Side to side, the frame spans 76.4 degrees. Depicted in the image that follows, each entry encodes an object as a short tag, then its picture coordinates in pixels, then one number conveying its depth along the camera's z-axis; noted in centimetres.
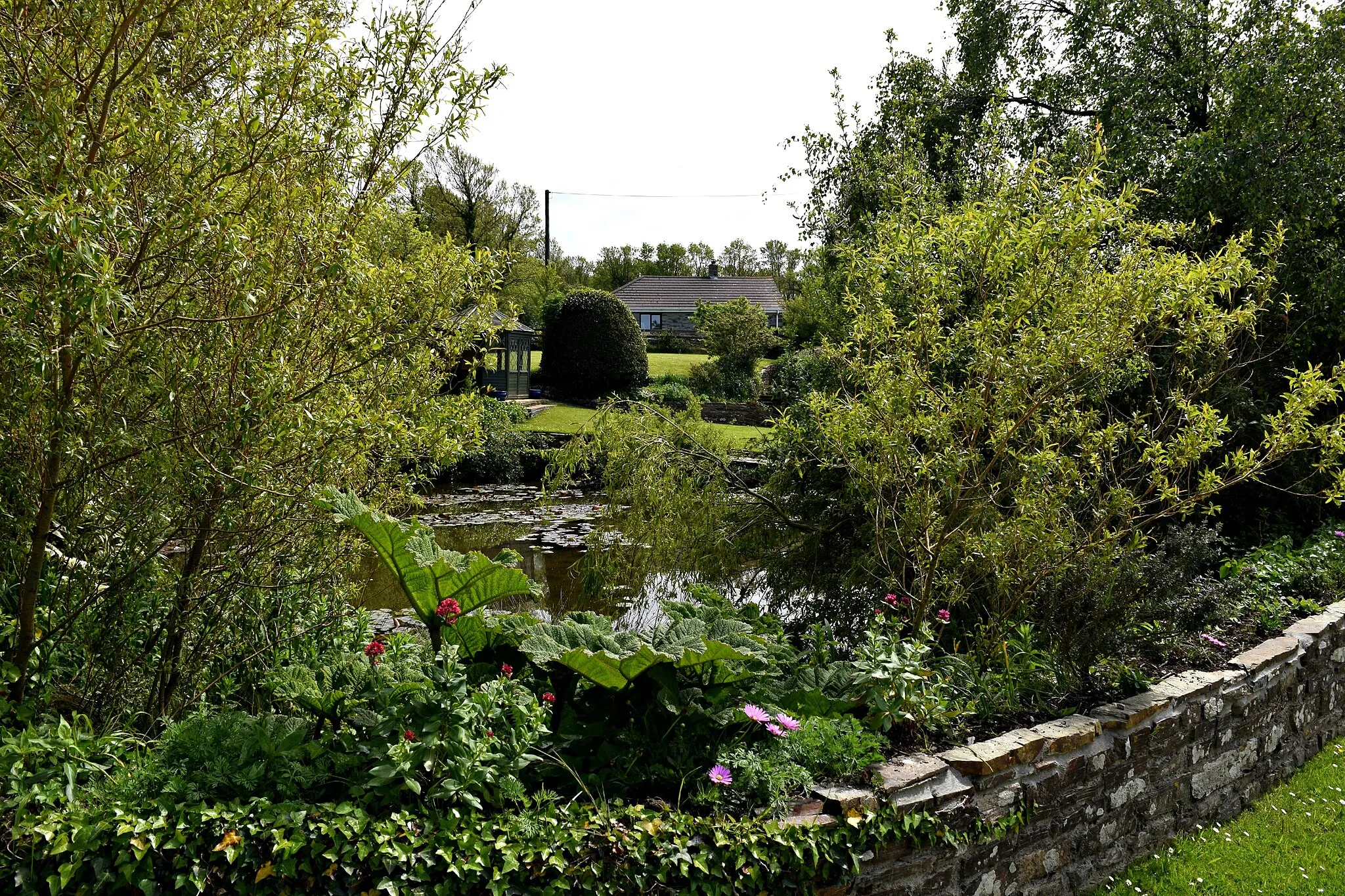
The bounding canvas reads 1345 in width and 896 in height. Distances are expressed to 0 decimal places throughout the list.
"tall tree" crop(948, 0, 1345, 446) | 764
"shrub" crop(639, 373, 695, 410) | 2003
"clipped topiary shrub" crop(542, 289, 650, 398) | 2186
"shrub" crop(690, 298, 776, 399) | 2436
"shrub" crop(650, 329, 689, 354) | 3619
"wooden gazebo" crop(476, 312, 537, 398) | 2139
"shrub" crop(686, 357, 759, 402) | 2352
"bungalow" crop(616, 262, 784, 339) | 4400
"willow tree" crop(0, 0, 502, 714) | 219
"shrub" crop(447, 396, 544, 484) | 1469
